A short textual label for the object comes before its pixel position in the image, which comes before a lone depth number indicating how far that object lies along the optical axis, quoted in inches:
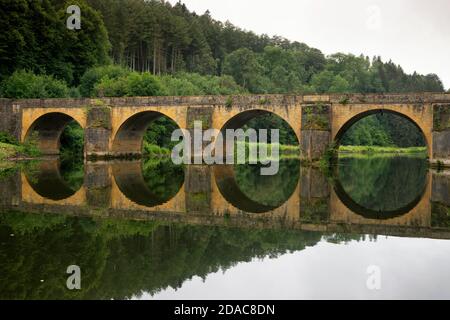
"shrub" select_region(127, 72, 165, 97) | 2076.8
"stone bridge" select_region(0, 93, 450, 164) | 1391.5
